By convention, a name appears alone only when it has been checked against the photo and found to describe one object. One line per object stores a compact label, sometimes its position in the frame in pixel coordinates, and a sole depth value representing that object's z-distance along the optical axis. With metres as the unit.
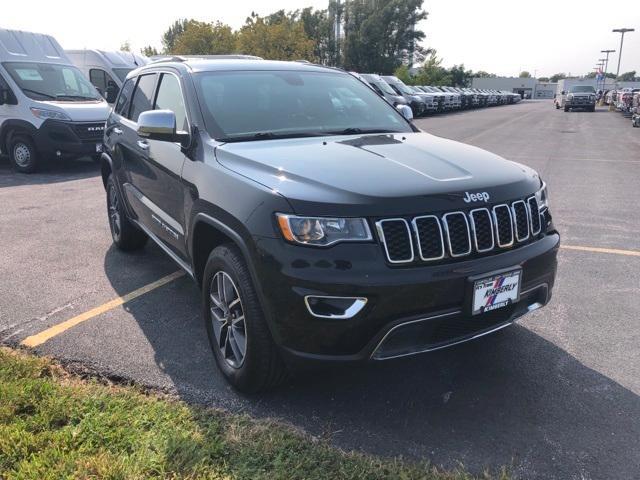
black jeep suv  2.64
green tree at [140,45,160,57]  61.19
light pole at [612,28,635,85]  60.91
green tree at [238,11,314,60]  41.38
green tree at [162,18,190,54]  79.49
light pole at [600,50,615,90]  86.74
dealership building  101.80
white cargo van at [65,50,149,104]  16.16
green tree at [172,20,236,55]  40.09
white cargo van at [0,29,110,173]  11.16
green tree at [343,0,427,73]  66.81
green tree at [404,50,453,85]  65.12
